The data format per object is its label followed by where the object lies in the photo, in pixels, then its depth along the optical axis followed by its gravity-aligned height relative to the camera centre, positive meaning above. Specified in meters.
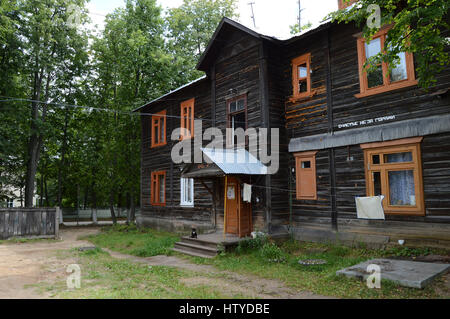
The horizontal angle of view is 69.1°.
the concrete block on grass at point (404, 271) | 6.62 -1.88
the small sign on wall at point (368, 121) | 10.04 +2.13
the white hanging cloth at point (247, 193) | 11.88 -0.14
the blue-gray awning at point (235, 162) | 11.50 +1.02
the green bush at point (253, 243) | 11.33 -1.88
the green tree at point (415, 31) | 6.66 +3.42
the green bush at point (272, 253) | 10.12 -2.03
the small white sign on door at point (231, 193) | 13.38 -0.15
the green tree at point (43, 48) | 22.03 +10.36
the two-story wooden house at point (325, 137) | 9.20 +1.62
